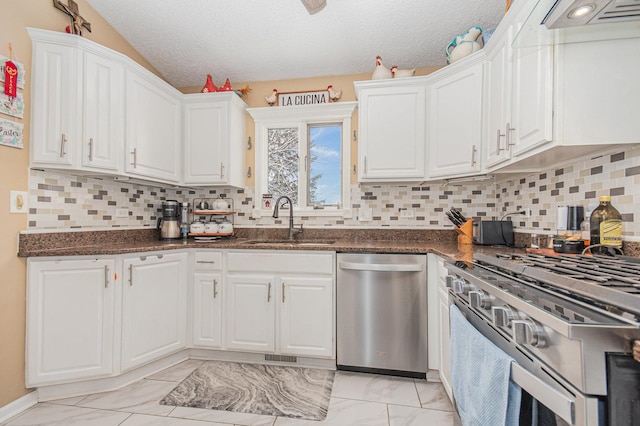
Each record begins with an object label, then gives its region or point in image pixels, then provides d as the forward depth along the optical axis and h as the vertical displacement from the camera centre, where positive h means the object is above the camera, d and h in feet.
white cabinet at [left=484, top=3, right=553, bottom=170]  4.48 +2.10
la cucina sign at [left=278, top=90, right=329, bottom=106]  9.49 +3.77
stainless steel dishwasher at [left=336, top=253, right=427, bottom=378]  6.63 -2.25
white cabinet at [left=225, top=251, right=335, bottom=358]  7.12 -2.18
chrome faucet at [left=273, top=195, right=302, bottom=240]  9.00 -0.29
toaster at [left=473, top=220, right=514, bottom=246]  7.05 -0.40
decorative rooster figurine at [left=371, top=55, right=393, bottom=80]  8.13 +3.94
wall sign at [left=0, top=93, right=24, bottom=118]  5.56 +2.06
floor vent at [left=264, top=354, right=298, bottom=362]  7.38 -3.61
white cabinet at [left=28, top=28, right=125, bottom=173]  5.99 +2.33
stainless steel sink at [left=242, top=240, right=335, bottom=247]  8.62 -0.80
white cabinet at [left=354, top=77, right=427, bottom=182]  7.84 +2.31
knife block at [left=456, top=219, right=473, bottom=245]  7.55 -0.43
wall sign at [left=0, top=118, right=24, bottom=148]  5.55 +1.52
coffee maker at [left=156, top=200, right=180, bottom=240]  8.84 -0.26
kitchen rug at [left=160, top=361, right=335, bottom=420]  5.70 -3.74
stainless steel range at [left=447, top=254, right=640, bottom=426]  1.73 -0.82
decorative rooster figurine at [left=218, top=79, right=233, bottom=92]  9.28 +3.98
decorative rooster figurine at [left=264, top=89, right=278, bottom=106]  9.66 +3.80
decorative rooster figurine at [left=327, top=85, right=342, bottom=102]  9.27 +3.79
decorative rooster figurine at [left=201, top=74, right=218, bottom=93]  9.22 +3.97
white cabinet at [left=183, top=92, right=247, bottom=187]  8.95 +2.31
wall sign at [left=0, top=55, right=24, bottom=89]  5.53 +2.74
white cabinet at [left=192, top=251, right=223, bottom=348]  7.55 -2.21
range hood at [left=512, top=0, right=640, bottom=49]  3.39 +2.48
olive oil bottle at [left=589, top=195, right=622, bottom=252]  4.25 -0.11
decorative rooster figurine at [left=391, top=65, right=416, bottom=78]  8.02 +3.87
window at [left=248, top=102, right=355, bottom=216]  9.38 +1.93
